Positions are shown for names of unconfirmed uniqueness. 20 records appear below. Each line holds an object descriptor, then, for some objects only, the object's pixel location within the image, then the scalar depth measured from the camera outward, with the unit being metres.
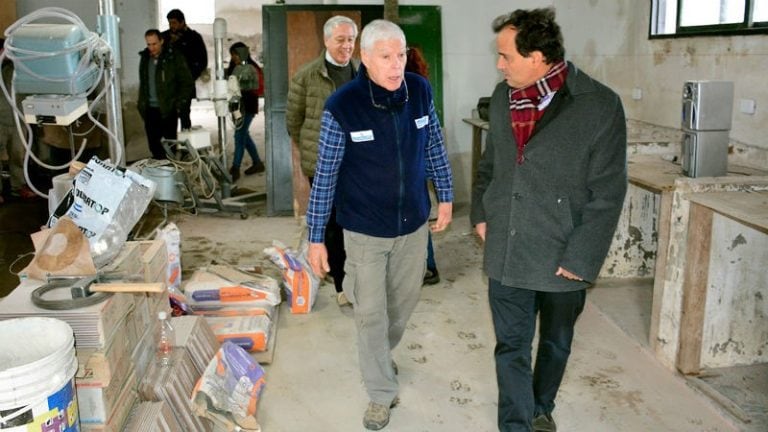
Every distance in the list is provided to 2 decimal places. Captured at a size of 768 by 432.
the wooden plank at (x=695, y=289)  2.95
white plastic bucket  1.63
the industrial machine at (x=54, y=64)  2.78
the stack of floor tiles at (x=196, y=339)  2.77
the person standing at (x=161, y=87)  6.94
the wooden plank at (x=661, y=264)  3.04
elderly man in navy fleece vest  2.52
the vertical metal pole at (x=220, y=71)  6.04
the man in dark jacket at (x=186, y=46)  7.29
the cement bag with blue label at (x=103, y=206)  2.34
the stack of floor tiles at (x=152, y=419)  2.18
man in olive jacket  3.65
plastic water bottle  2.58
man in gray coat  2.17
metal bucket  5.20
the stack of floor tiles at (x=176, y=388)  2.39
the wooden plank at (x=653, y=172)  3.07
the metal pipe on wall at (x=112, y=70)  2.98
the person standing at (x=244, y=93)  7.44
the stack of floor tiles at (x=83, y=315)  1.98
